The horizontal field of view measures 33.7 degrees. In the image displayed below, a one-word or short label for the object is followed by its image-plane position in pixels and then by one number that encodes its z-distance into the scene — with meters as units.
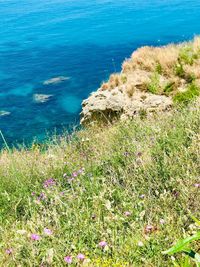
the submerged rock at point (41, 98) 18.22
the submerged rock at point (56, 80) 20.60
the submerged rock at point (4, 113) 17.09
